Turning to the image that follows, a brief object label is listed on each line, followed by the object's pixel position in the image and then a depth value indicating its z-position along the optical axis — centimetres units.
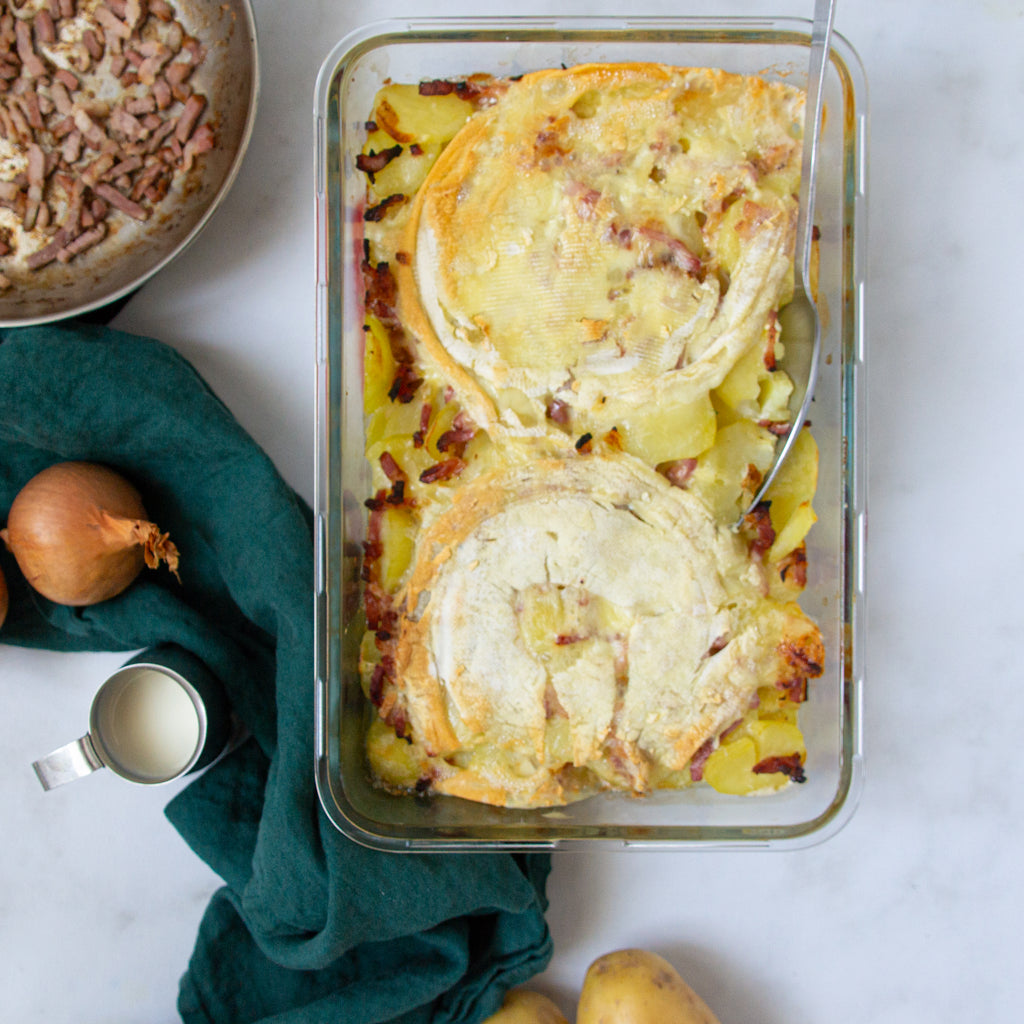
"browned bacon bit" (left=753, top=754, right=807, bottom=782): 82
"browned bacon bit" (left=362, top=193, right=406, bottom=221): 82
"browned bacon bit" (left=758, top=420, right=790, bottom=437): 81
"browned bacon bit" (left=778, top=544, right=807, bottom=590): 82
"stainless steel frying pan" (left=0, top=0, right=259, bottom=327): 83
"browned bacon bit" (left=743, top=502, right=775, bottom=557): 82
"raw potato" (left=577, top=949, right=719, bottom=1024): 86
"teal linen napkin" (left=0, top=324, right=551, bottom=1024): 85
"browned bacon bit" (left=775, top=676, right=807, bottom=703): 82
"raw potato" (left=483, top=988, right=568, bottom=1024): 87
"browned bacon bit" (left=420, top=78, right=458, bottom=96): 81
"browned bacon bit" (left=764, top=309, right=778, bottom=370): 81
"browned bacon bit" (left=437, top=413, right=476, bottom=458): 81
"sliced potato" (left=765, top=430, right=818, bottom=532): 82
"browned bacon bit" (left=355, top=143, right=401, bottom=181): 82
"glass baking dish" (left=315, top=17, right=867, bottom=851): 82
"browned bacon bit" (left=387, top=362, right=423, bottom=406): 82
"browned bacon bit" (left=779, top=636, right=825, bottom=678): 82
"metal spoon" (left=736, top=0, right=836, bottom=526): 80
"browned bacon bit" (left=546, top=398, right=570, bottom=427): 81
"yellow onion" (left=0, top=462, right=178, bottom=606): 84
